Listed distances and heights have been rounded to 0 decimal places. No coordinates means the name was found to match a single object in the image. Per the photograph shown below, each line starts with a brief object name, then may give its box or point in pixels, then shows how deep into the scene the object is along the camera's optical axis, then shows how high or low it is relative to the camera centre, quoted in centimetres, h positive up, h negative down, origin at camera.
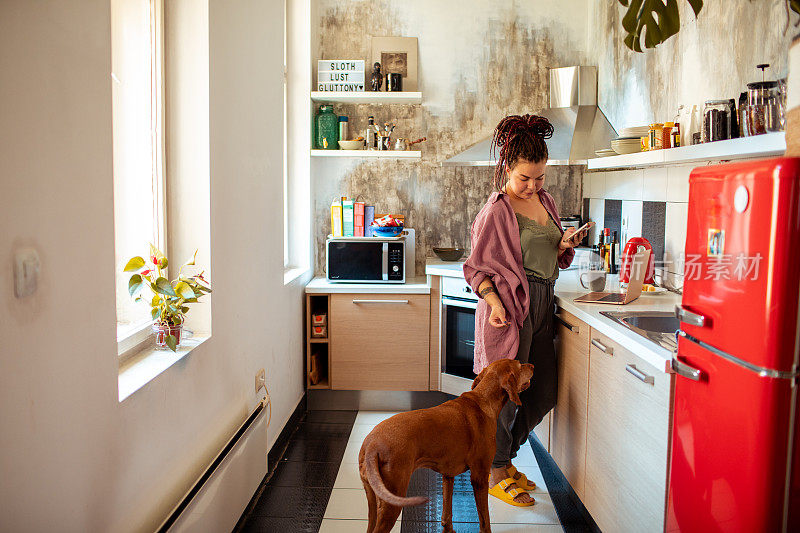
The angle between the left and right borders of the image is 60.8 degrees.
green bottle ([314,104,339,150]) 413 +50
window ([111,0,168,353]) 193 +20
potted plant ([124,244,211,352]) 188 -26
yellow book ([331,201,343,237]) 413 -5
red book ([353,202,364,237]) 411 -5
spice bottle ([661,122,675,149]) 256 +30
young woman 264 -23
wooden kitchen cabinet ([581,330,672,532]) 186 -68
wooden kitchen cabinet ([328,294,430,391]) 385 -73
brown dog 194 -71
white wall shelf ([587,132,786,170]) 175 +20
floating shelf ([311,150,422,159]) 405 +34
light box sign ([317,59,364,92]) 410 +81
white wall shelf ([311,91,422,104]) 401 +68
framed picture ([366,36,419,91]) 427 +97
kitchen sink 239 -37
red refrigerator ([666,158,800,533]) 136 -29
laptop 261 -26
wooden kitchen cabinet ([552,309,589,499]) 255 -73
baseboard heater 185 -88
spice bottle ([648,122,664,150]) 261 +31
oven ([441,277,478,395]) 370 -67
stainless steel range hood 363 +51
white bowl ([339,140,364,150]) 407 +39
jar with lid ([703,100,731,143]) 216 +31
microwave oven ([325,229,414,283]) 390 -28
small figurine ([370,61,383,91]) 409 +80
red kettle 273 -15
